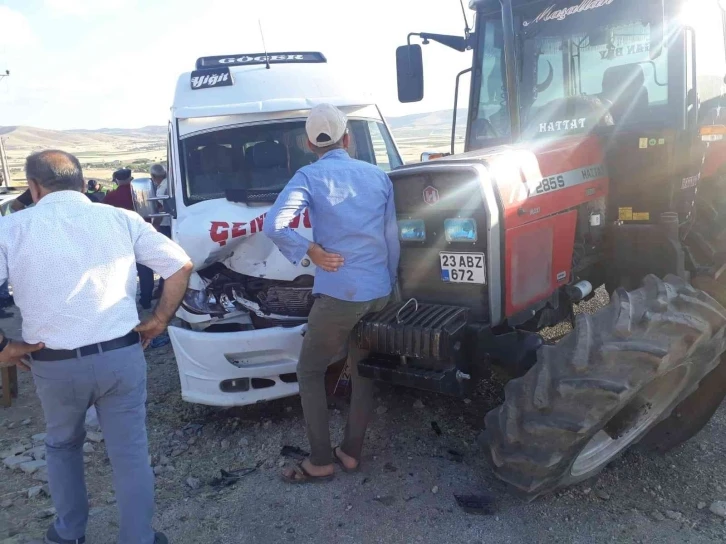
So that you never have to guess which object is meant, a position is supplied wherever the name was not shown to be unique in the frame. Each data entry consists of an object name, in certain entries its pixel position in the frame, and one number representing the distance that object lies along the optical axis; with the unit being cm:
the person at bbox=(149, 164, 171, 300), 671
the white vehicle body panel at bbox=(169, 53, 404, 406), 426
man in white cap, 333
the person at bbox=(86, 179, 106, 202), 977
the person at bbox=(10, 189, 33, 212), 758
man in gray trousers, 278
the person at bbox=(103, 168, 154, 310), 791
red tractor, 283
